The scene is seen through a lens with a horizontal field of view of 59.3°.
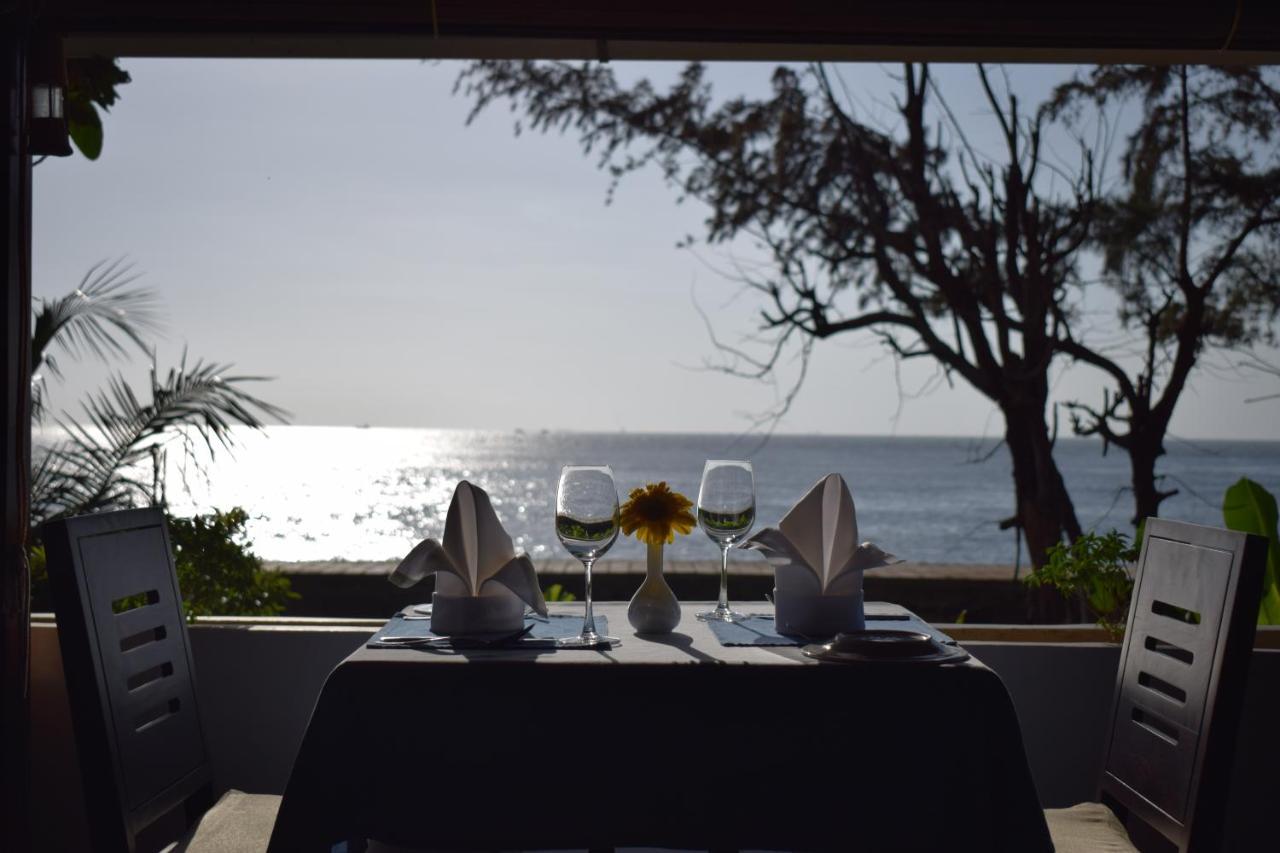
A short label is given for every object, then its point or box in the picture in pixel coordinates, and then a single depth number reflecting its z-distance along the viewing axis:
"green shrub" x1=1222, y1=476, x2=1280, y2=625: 3.27
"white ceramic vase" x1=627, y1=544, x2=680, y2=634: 1.80
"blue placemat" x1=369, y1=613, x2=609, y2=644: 1.78
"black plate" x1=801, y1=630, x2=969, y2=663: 1.56
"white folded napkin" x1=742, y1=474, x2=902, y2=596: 1.84
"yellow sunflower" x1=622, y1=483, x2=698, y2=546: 1.84
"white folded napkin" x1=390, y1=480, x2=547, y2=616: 1.79
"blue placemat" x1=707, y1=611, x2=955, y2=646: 1.75
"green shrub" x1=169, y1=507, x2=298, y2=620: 2.86
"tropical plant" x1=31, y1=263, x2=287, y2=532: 3.57
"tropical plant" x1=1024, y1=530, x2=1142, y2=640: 2.68
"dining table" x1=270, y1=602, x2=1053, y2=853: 1.50
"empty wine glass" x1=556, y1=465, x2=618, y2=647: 1.75
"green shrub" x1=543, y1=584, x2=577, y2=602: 3.60
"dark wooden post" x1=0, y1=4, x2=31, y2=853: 2.20
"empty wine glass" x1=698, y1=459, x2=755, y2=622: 1.91
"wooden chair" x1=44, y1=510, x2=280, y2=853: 1.63
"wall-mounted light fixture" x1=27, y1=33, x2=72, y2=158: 2.29
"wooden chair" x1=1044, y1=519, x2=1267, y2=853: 1.60
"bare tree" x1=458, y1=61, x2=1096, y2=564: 4.87
